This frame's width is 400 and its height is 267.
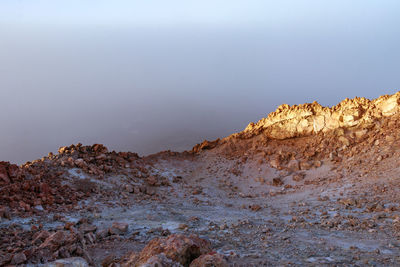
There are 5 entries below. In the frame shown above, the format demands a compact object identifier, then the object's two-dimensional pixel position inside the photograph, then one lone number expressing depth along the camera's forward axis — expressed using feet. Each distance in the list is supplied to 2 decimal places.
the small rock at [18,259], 14.06
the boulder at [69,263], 13.25
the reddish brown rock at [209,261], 12.73
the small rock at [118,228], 22.36
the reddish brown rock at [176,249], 13.28
